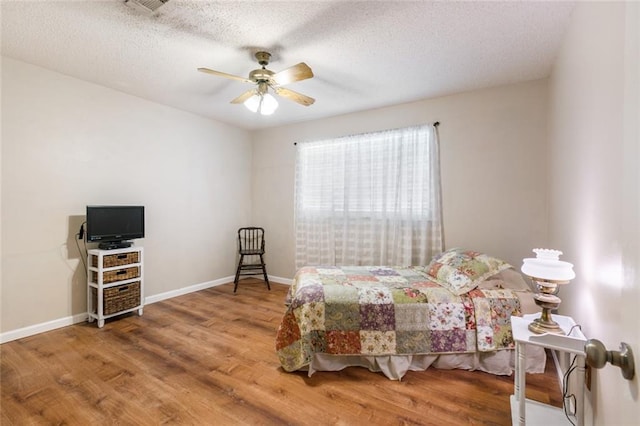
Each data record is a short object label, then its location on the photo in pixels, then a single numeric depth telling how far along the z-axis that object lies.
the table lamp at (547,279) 1.38
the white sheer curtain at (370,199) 3.35
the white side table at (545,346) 1.32
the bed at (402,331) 2.09
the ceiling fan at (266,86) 2.21
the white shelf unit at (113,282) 2.83
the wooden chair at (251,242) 4.57
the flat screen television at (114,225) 2.83
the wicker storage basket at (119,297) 2.86
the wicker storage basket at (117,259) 2.86
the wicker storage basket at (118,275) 2.86
